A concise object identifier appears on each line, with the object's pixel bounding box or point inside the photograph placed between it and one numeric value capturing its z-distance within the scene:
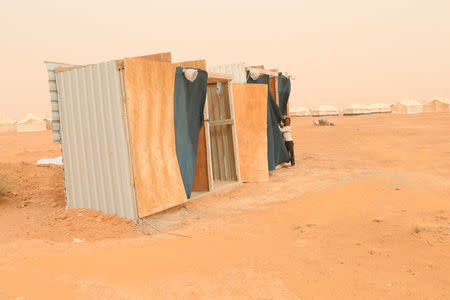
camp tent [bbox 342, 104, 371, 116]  39.06
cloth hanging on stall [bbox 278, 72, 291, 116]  9.87
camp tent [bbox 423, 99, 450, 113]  36.56
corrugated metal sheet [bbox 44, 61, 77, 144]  5.64
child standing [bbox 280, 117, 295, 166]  9.57
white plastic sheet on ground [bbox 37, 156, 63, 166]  9.78
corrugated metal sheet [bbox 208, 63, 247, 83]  8.69
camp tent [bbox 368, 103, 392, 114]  39.56
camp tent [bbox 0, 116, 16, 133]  36.13
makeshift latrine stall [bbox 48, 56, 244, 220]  5.02
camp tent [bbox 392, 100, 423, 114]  36.50
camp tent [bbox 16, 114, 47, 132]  33.69
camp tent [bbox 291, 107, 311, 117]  43.28
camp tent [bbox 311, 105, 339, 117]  41.09
